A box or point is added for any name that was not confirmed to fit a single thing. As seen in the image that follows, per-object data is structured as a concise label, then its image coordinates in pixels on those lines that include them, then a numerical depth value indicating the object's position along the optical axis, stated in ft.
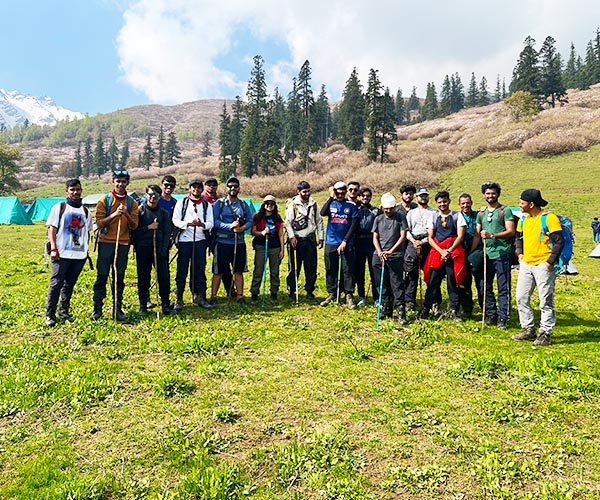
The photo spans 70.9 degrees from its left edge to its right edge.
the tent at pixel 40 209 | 132.98
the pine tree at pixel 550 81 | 271.49
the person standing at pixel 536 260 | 23.44
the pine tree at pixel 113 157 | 426.10
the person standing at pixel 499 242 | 27.02
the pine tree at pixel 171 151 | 386.11
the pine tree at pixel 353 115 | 260.83
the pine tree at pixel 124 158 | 433.89
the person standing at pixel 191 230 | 29.99
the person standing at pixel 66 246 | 26.45
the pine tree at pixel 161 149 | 394.93
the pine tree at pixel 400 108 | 474.12
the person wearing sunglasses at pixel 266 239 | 32.64
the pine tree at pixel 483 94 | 439.35
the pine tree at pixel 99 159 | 394.93
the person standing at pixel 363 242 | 32.32
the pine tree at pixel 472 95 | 431.02
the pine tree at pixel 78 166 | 392.57
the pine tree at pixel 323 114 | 294.97
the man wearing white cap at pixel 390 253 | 28.58
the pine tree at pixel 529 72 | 262.88
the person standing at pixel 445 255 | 28.04
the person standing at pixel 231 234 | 31.12
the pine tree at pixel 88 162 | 412.98
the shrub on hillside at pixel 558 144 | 149.38
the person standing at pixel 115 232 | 27.17
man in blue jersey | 31.60
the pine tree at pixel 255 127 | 225.76
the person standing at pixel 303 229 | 32.60
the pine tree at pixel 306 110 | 230.48
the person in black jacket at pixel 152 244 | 28.73
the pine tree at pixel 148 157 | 383.90
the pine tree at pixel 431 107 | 419.33
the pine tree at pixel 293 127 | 253.28
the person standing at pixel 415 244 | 29.14
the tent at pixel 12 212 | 119.34
